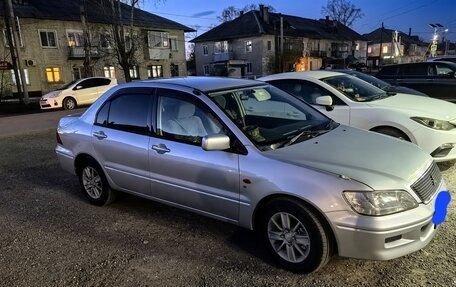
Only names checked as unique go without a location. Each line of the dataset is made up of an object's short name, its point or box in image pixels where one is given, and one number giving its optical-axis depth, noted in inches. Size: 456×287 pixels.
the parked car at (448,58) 615.8
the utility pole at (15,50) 841.5
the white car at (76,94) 735.1
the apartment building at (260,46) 2033.7
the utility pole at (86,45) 1015.9
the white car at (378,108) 200.4
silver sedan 110.4
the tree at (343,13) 3161.9
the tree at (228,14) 3324.3
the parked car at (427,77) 416.5
